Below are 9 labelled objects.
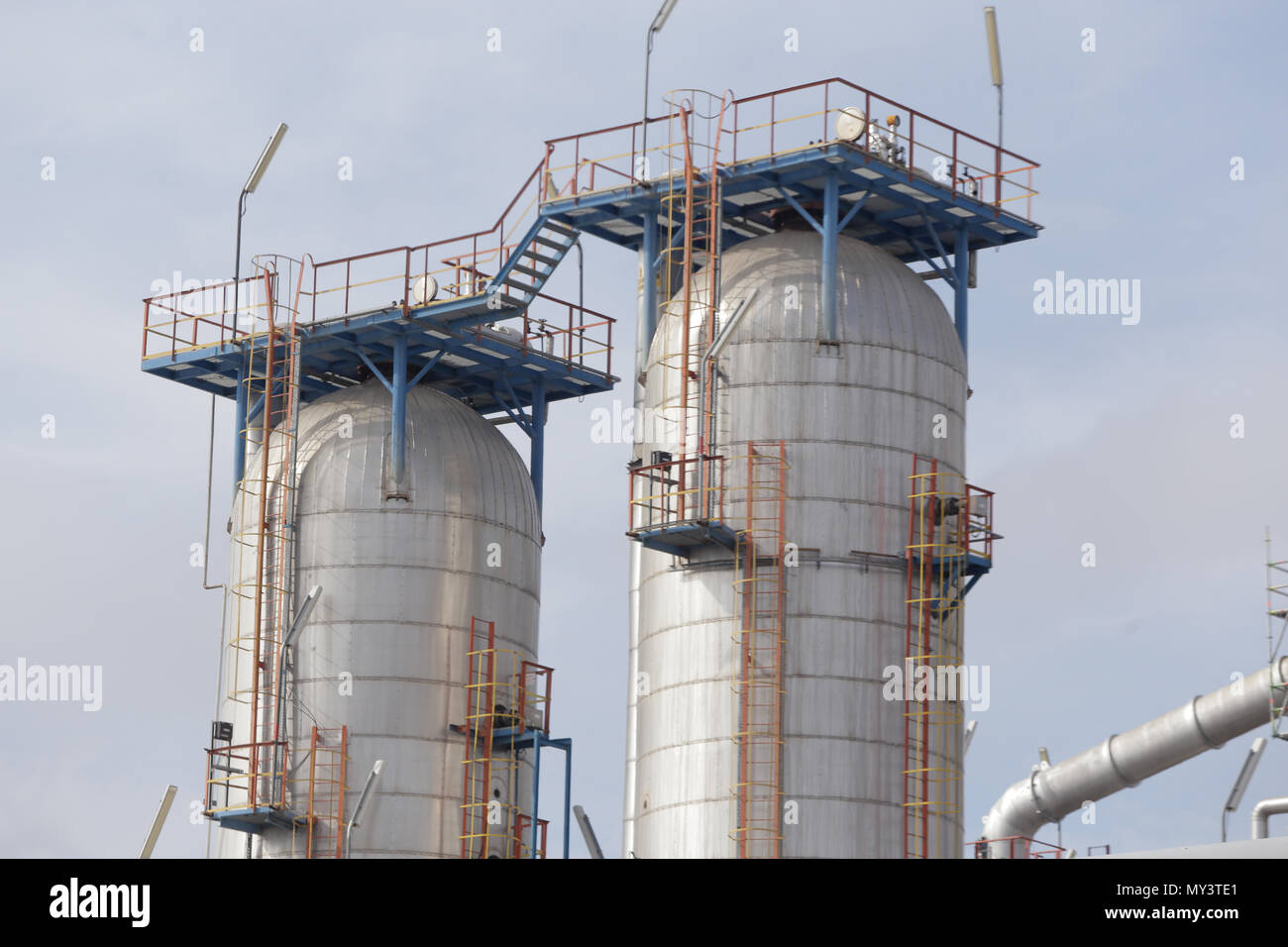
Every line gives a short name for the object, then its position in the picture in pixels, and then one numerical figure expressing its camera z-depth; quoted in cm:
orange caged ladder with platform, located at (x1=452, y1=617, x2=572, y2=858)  5631
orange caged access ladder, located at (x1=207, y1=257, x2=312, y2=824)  5578
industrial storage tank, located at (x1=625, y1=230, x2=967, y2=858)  4859
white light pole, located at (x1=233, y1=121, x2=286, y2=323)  6094
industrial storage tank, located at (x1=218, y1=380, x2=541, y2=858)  5588
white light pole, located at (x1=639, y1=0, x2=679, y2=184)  5497
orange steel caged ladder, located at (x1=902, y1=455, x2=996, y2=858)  4909
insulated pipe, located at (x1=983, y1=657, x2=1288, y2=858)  5916
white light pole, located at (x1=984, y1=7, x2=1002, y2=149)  5366
